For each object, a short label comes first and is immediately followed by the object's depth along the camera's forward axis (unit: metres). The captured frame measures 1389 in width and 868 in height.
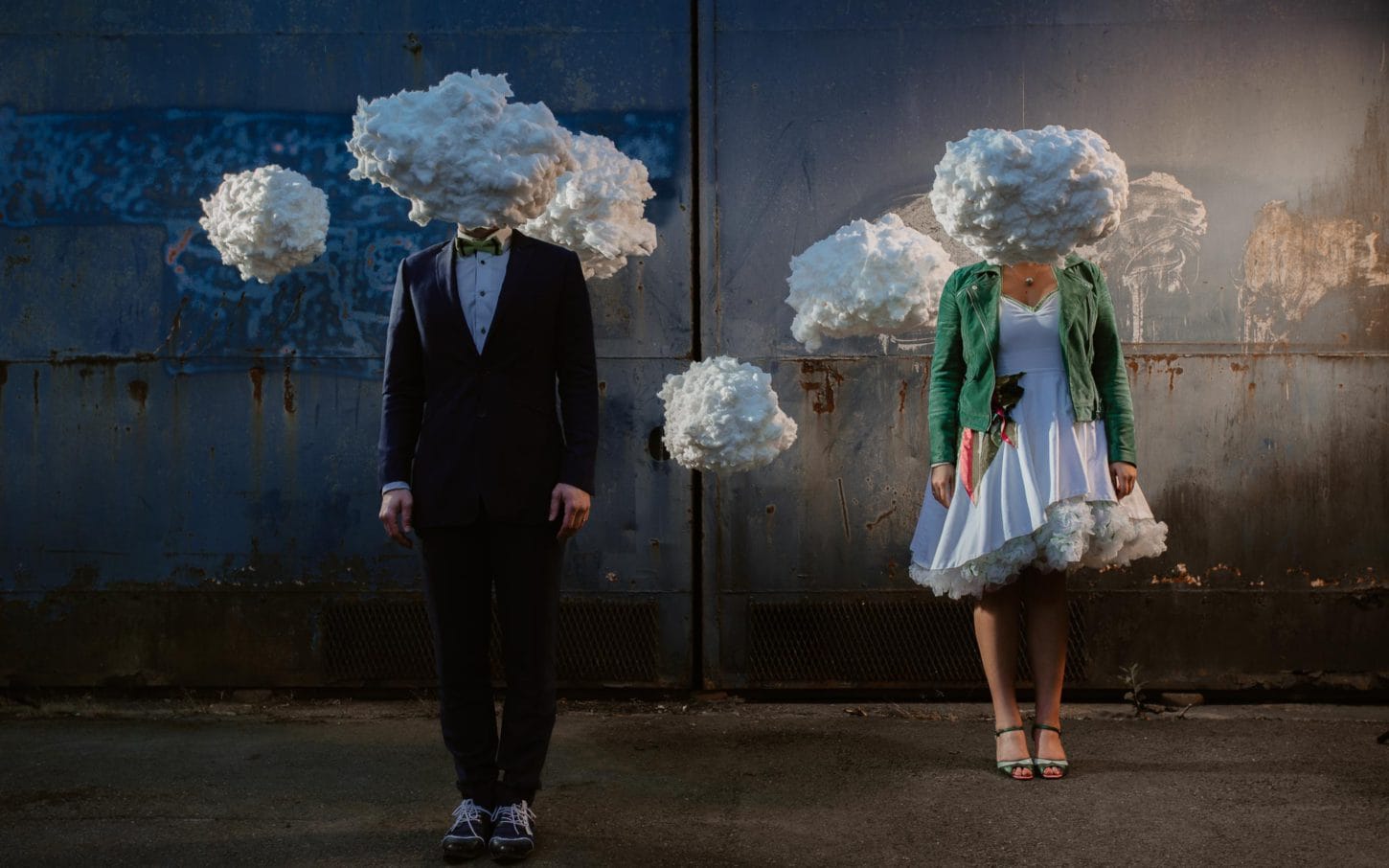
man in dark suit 3.09
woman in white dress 3.67
